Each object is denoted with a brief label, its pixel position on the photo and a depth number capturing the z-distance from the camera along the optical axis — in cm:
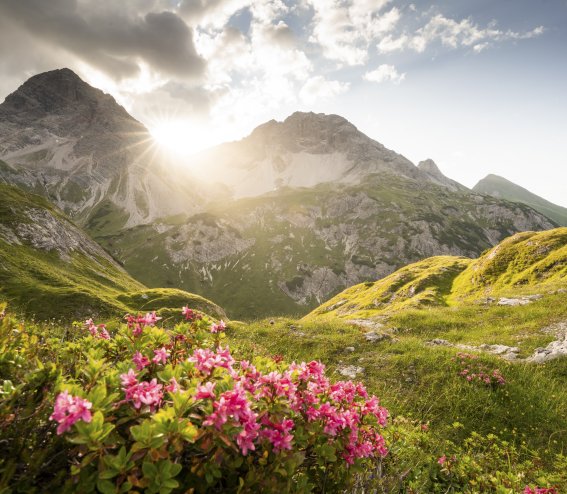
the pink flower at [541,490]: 561
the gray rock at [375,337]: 1975
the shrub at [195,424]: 258
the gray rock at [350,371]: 1565
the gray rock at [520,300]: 2636
